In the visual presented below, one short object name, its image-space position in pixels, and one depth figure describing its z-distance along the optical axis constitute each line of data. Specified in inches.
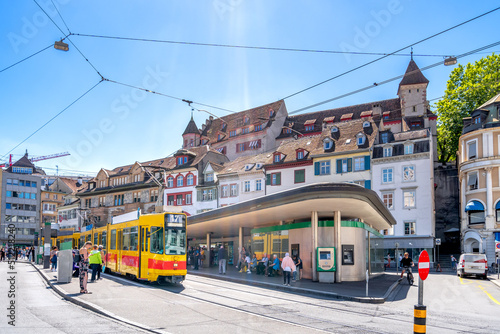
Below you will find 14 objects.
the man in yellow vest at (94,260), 827.4
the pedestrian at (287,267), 893.8
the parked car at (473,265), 1342.3
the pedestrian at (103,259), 1152.8
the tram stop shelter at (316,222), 909.2
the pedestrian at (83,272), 660.7
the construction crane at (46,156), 6797.7
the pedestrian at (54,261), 1224.2
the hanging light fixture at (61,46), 776.4
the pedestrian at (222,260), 1162.6
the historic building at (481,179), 1867.2
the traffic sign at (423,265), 382.6
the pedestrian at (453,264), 1861.2
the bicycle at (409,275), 1047.5
